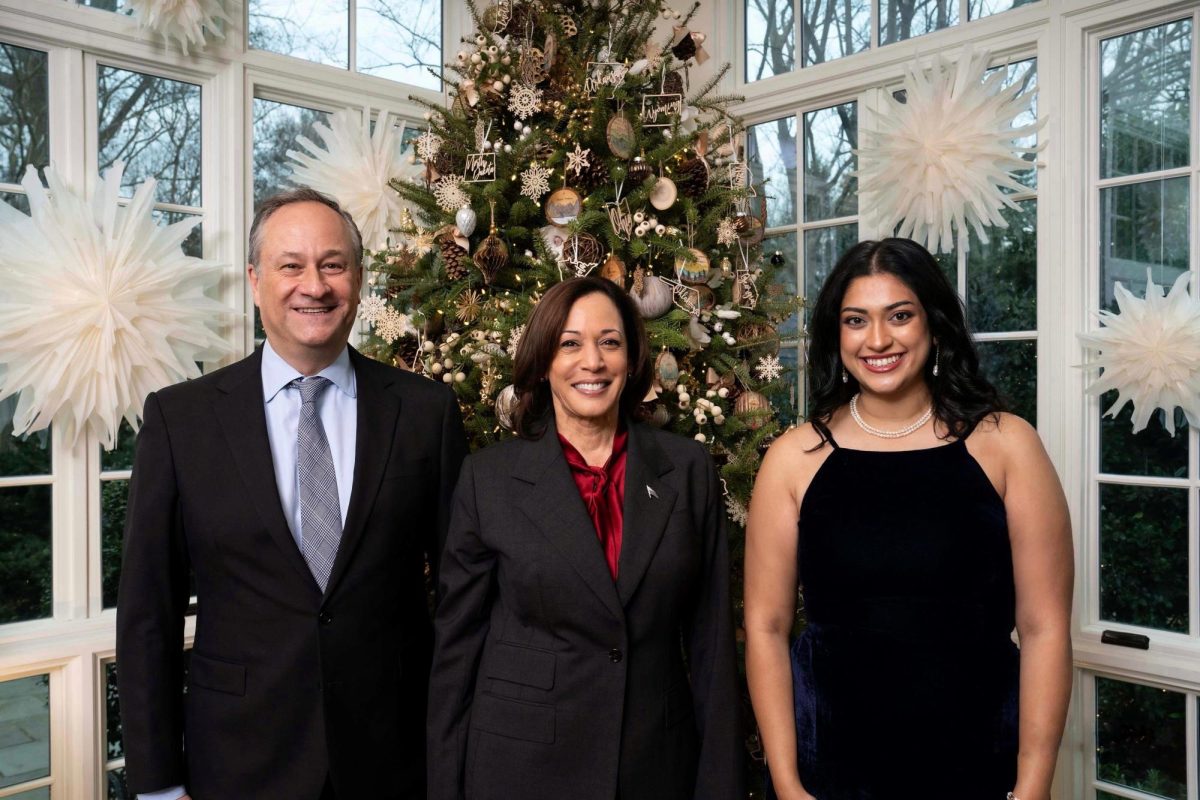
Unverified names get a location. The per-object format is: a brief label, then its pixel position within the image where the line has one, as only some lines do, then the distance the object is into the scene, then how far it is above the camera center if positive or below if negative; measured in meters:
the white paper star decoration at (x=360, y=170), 2.97 +0.78
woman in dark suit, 1.54 -0.39
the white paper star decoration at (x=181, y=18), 2.59 +1.16
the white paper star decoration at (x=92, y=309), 2.31 +0.24
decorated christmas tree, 2.52 +0.52
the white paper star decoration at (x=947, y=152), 2.61 +0.76
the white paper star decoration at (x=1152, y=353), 2.30 +0.11
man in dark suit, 1.54 -0.30
